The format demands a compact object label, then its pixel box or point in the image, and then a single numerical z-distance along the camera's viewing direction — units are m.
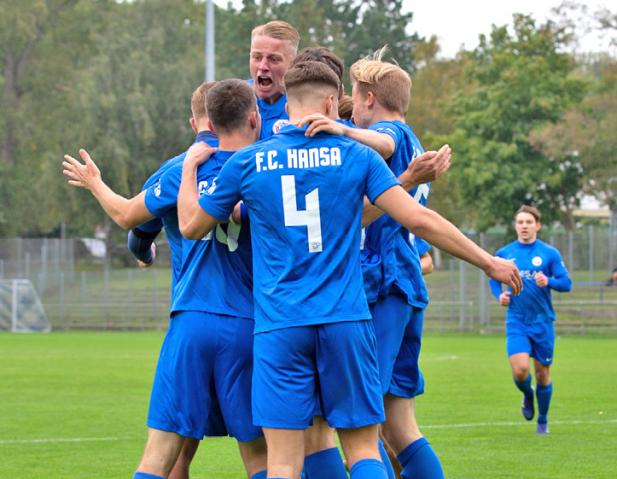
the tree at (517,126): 45.00
